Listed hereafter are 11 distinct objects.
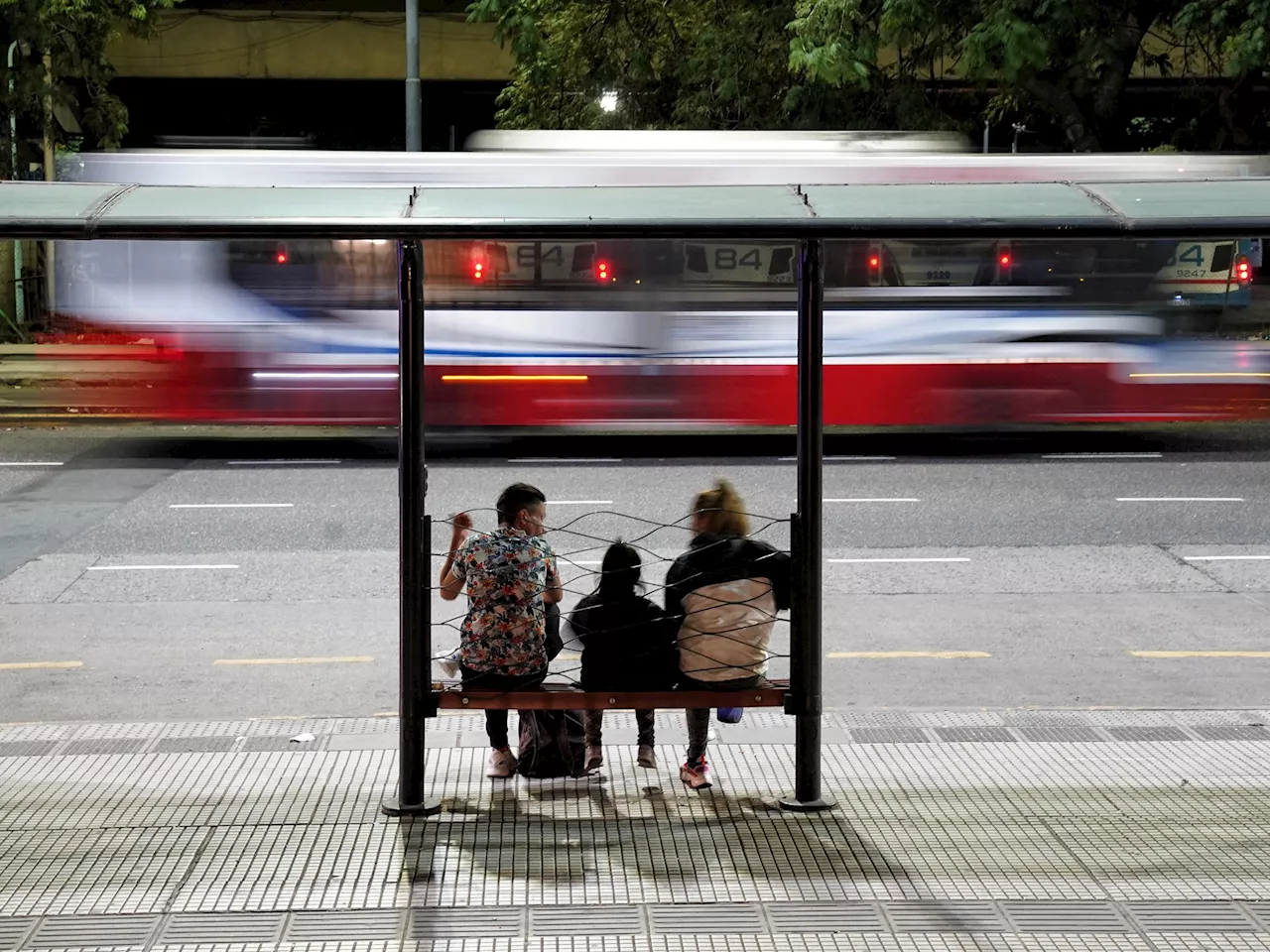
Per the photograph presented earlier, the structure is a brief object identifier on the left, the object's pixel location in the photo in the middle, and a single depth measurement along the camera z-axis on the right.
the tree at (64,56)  21.02
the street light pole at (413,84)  22.67
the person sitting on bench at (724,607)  6.32
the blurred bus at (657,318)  15.36
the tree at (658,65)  22.92
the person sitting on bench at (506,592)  6.27
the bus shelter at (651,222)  5.44
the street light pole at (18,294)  28.41
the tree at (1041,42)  17.83
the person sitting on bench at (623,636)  6.27
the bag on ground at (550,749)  6.56
